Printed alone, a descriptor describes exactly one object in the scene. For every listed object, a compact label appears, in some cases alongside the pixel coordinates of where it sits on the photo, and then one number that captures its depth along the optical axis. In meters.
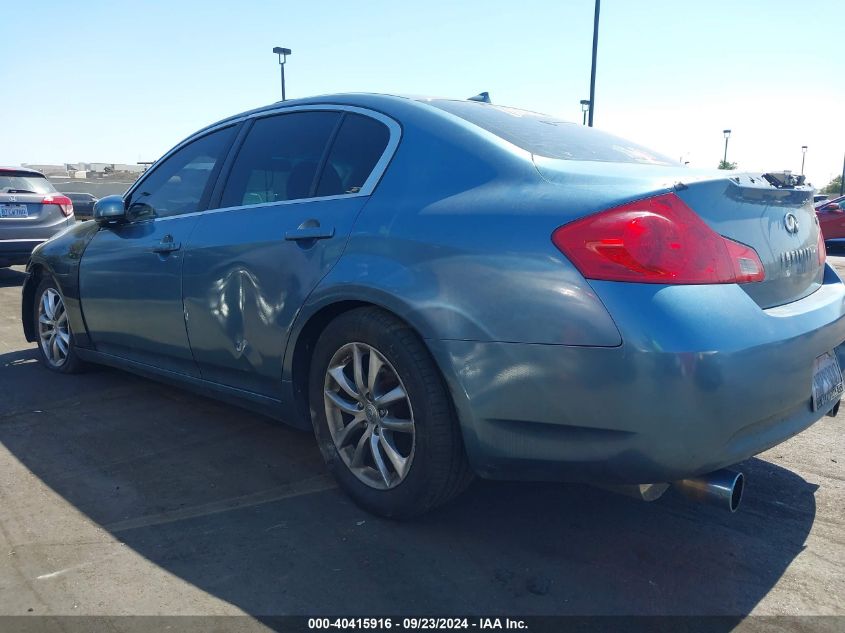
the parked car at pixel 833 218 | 16.78
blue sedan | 2.23
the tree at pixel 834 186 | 64.50
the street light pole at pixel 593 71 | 17.62
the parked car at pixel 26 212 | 9.38
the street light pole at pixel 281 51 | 25.11
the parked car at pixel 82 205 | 19.88
